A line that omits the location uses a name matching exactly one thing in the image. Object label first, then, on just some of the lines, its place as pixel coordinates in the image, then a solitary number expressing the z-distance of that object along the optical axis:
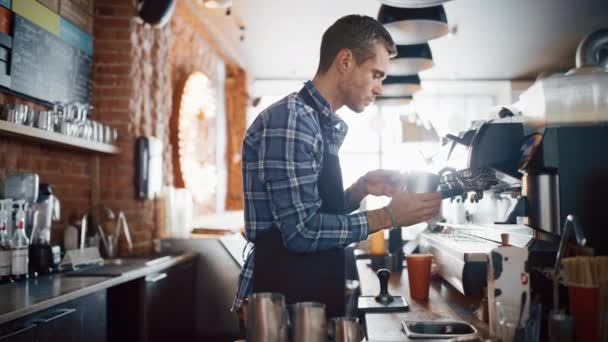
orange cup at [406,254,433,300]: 1.92
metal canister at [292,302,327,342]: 1.10
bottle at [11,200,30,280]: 2.61
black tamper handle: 1.80
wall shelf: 2.56
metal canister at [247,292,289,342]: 1.13
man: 1.52
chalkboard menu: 2.96
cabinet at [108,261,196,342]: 3.18
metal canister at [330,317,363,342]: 1.10
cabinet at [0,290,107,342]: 1.97
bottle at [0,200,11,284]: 2.57
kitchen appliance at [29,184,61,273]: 2.85
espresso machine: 1.56
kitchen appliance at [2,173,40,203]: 2.77
